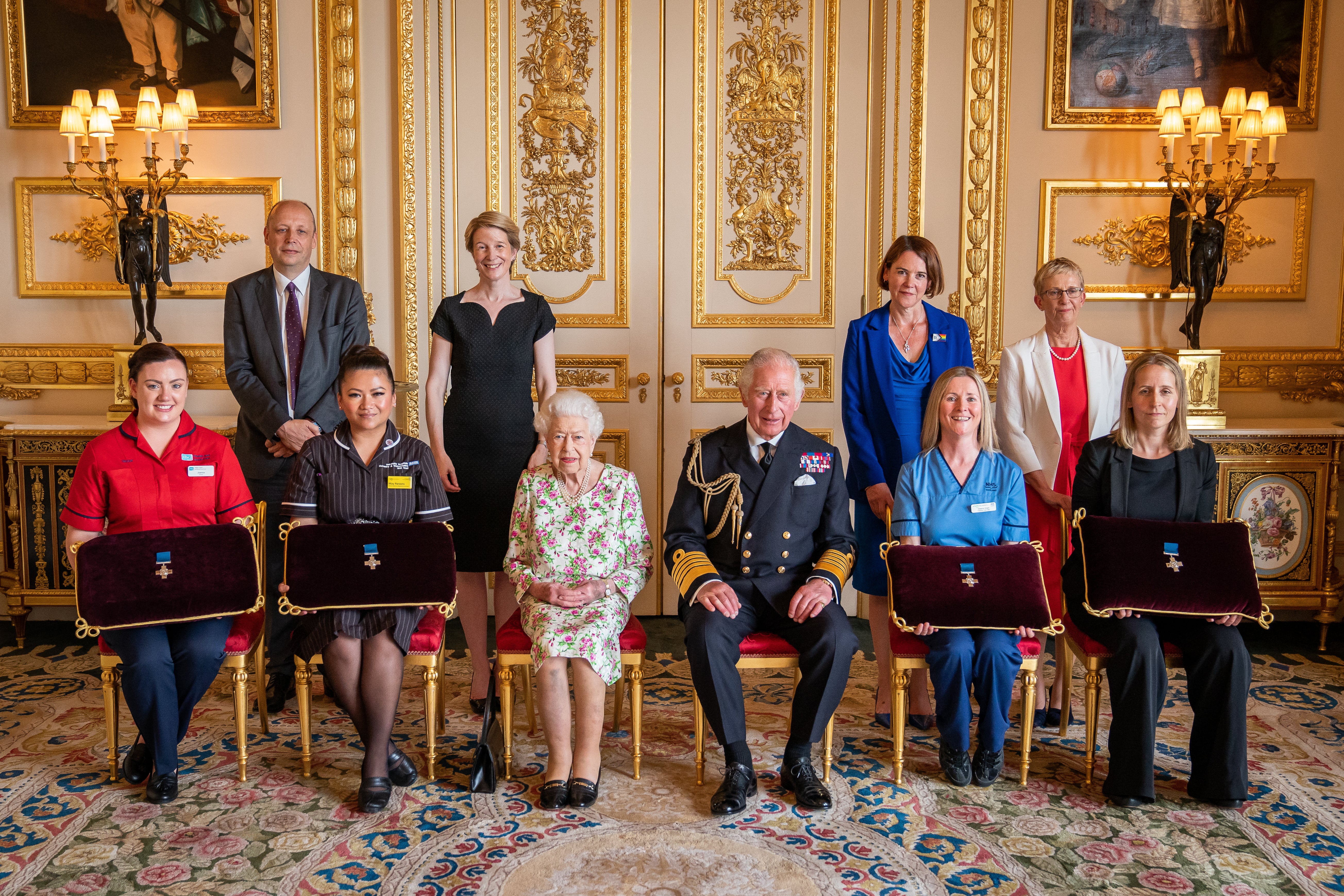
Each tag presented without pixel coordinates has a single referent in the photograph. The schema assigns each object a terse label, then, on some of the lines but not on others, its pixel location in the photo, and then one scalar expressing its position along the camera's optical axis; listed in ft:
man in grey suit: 11.51
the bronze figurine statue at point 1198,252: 14.64
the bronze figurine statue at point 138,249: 14.28
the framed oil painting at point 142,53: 14.83
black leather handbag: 9.47
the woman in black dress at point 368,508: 9.37
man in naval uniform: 9.42
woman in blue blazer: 11.05
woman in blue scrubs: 9.70
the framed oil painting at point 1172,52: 14.99
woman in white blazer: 11.13
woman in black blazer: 9.24
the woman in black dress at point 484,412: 11.32
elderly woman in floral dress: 9.32
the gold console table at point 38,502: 14.15
